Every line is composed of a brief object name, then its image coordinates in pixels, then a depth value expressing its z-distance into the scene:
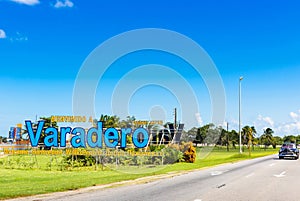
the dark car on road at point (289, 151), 42.25
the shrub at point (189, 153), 32.38
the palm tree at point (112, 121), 48.94
